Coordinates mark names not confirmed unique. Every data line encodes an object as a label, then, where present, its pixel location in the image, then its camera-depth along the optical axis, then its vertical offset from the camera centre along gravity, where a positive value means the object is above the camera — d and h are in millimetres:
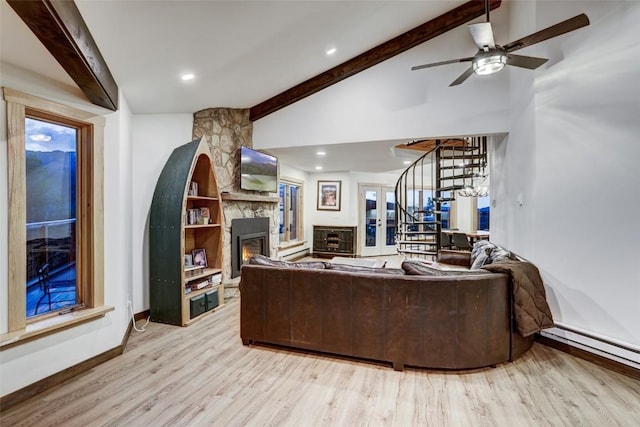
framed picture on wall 7910 +389
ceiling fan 2047 +1240
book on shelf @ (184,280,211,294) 3535 -932
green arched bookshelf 3275 -388
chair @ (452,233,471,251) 6762 -734
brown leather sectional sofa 2326 -874
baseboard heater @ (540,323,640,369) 2342 -1154
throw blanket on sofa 2418 -753
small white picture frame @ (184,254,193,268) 3732 -649
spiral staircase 4902 +640
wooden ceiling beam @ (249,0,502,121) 3733 +2139
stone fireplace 4160 +790
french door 8108 -316
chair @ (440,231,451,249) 7051 -753
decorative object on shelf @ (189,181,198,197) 3633 +248
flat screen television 4457 +619
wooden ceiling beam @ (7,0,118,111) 1391 +931
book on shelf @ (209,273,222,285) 3828 -908
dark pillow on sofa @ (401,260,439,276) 2426 -501
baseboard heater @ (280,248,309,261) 6758 -1108
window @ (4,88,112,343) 2023 -2
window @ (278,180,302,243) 7047 -42
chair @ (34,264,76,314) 2330 -633
